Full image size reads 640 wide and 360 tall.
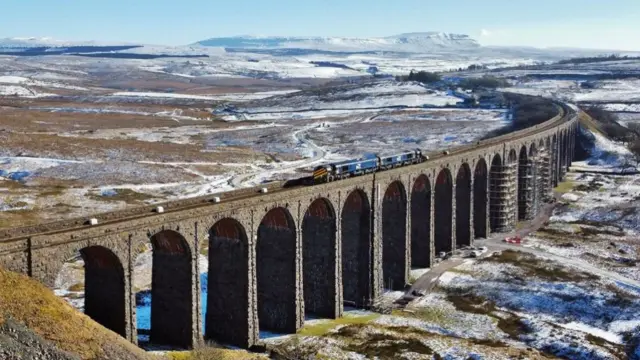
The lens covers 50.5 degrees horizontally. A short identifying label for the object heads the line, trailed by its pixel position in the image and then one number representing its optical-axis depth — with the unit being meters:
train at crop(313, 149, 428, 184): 60.78
